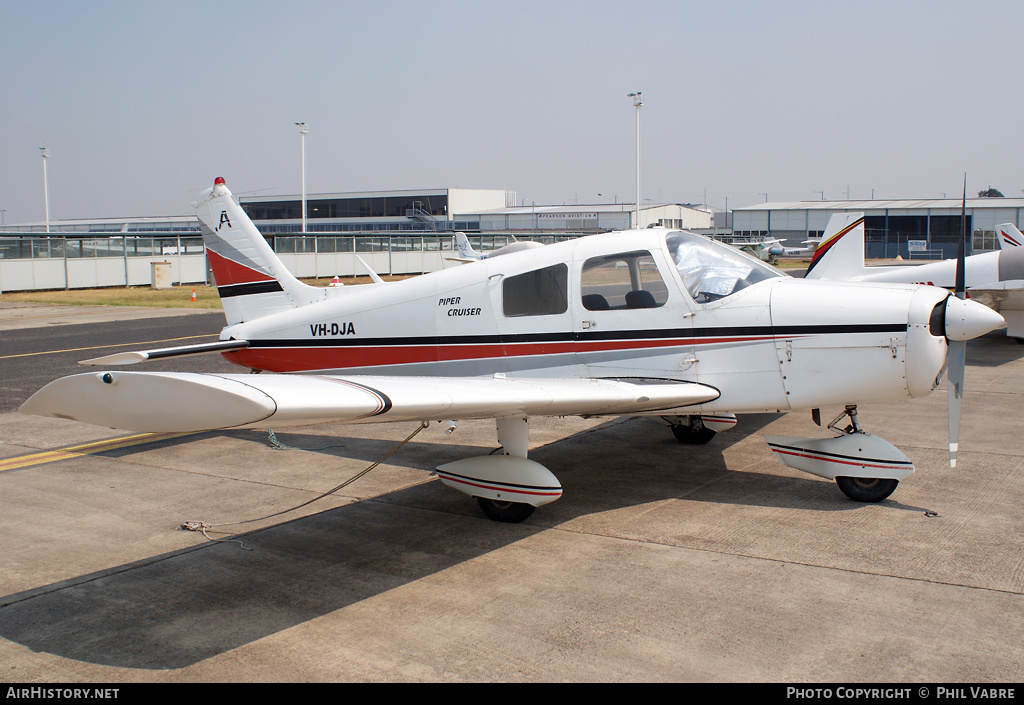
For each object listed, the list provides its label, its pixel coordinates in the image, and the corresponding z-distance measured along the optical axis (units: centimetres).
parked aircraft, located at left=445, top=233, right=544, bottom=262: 3952
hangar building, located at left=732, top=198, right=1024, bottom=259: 6925
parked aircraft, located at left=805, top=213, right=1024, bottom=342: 1616
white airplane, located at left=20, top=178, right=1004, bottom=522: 609
